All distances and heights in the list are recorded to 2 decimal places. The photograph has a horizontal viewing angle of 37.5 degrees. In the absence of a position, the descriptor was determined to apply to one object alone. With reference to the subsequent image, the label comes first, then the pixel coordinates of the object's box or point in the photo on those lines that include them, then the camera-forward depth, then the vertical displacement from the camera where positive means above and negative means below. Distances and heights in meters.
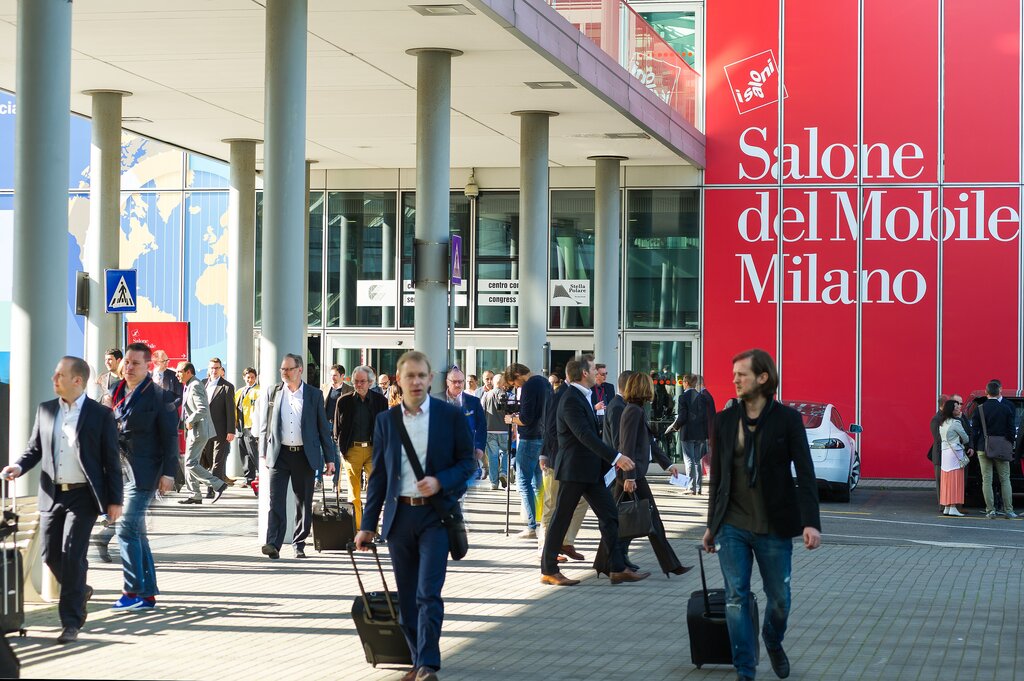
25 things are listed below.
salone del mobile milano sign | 26.83 +2.37
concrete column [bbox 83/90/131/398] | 21.00 +1.69
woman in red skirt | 20.12 -1.63
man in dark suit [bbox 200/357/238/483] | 19.31 -1.06
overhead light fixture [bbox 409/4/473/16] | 15.36 +3.29
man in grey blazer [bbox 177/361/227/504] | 18.53 -1.22
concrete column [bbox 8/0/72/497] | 11.16 +0.94
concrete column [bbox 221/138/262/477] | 25.34 +1.29
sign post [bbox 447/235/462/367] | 17.37 +0.76
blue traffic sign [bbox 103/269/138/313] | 18.84 +0.51
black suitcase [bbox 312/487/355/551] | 14.23 -1.89
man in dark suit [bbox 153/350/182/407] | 18.34 -0.59
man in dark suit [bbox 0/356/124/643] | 9.42 -0.92
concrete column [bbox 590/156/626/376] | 26.12 +1.27
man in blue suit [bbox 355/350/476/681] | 7.95 -0.87
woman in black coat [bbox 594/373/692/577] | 12.52 -0.99
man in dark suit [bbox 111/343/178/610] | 10.66 -0.98
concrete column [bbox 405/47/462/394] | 17.41 +1.74
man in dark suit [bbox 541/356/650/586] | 12.20 -1.11
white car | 21.77 -1.71
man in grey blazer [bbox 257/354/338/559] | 13.69 -1.02
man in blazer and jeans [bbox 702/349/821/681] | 8.17 -0.88
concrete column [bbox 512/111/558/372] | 21.73 +1.40
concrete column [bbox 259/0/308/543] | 14.77 +1.55
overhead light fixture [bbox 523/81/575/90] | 19.38 +3.20
